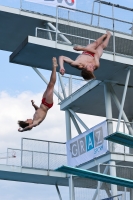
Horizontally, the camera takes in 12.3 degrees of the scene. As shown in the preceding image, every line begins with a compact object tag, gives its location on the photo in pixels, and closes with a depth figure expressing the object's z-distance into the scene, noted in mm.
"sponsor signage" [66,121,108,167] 27386
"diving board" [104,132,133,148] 16947
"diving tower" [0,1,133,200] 26062
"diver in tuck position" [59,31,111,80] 15568
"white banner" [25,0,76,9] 27750
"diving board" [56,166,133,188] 17716
